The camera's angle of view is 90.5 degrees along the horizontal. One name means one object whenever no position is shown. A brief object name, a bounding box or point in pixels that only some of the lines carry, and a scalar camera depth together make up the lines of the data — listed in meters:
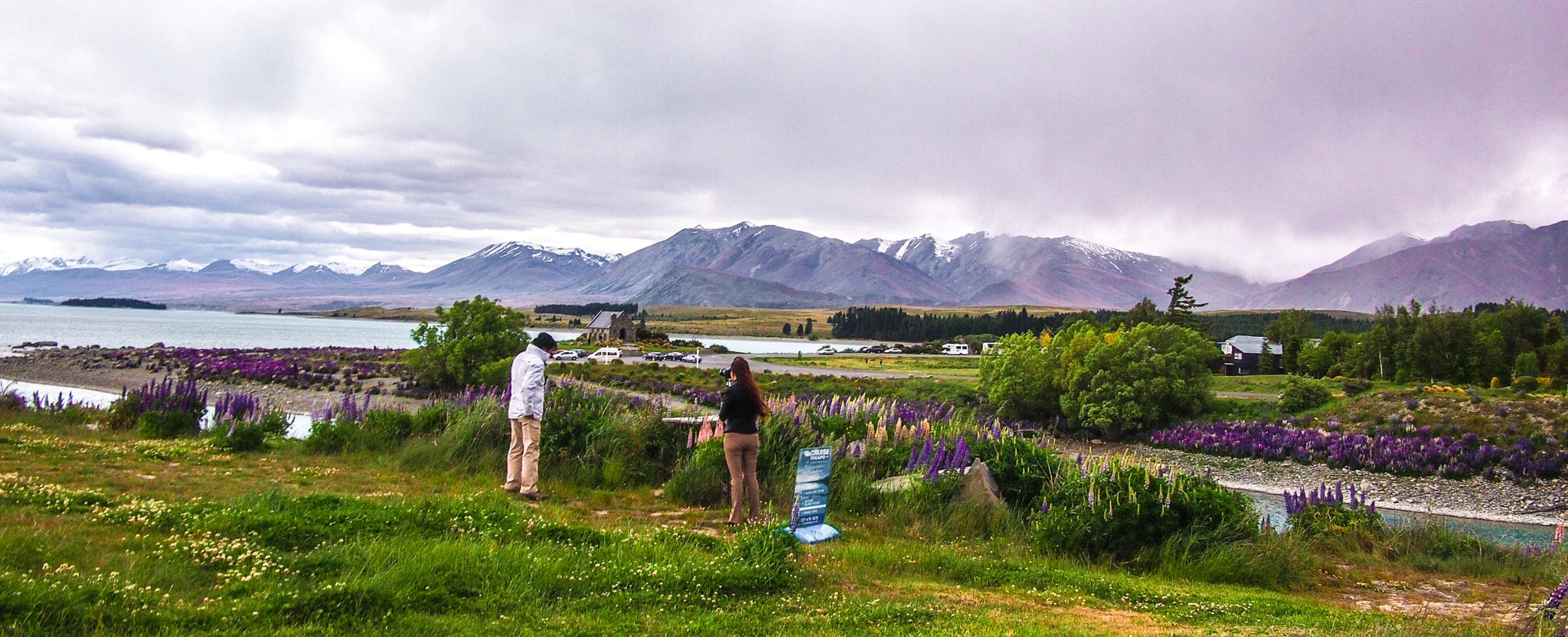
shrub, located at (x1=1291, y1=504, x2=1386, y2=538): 12.71
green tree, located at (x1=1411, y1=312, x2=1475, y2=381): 48.97
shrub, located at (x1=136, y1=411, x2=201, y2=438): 14.21
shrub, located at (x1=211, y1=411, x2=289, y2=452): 12.26
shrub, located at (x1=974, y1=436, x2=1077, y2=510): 11.04
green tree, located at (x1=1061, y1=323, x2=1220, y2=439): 35.84
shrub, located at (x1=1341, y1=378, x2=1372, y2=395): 39.84
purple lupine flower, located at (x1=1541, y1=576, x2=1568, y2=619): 5.46
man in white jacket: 10.27
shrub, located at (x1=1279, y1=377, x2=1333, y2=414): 37.53
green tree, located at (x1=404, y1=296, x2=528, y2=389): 33.50
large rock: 10.48
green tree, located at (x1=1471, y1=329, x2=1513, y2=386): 48.31
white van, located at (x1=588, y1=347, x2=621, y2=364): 67.00
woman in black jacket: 9.16
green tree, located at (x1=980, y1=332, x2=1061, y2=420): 39.34
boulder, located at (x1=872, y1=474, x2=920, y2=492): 10.81
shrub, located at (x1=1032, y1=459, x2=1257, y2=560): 9.18
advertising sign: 8.23
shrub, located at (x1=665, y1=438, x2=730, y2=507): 10.80
